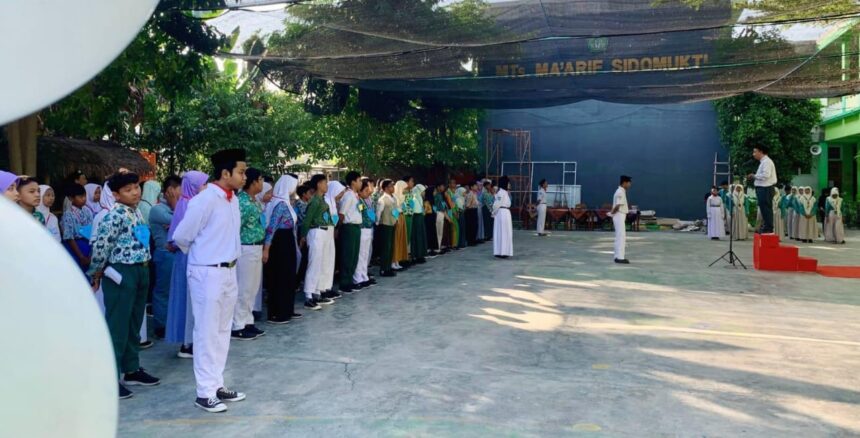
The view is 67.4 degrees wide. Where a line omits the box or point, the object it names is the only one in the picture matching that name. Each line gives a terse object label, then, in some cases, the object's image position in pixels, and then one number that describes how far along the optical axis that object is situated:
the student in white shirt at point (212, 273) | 3.60
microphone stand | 9.62
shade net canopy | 5.78
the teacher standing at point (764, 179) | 8.25
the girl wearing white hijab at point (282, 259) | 5.79
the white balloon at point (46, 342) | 1.05
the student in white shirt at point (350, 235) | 7.19
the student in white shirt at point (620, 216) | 9.88
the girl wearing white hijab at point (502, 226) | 10.63
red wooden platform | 9.06
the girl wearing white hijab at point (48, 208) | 5.03
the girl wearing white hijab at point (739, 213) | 14.36
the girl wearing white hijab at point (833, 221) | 13.61
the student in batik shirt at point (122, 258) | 3.75
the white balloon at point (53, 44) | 1.06
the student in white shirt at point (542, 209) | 15.30
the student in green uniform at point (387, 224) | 8.52
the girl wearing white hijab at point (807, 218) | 13.84
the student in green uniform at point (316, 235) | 6.45
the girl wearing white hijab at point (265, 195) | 6.57
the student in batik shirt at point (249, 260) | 5.13
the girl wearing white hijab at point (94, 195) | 6.11
